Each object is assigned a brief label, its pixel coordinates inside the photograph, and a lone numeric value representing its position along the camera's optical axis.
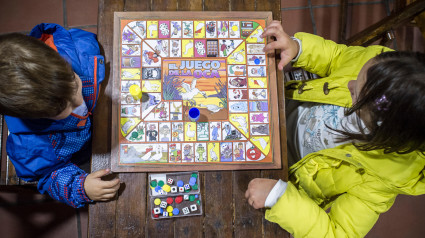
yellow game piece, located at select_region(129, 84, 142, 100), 0.93
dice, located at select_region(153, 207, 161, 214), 0.93
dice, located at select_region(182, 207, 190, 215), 0.94
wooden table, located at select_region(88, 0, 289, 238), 0.92
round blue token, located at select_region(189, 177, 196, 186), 0.95
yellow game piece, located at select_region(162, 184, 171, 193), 0.94
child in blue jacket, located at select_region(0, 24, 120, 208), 0.76
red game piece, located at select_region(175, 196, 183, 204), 0.94
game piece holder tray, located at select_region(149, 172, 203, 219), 0.94
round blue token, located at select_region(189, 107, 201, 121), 0.93
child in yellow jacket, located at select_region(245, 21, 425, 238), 0.76
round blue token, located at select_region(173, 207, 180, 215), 0.94
